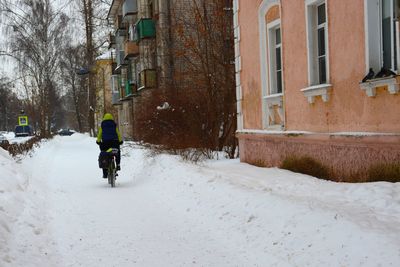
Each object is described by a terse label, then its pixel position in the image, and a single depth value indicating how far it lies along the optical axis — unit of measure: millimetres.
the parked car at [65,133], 91138
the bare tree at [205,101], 17297
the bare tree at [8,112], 75900
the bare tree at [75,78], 42350
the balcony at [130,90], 35506
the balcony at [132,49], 34844
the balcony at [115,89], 46497
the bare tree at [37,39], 33781
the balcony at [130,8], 35219
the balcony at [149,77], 29142
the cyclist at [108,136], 12453
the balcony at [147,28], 29938
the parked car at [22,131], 59831
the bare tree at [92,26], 41938
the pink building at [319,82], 7801
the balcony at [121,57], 40534
